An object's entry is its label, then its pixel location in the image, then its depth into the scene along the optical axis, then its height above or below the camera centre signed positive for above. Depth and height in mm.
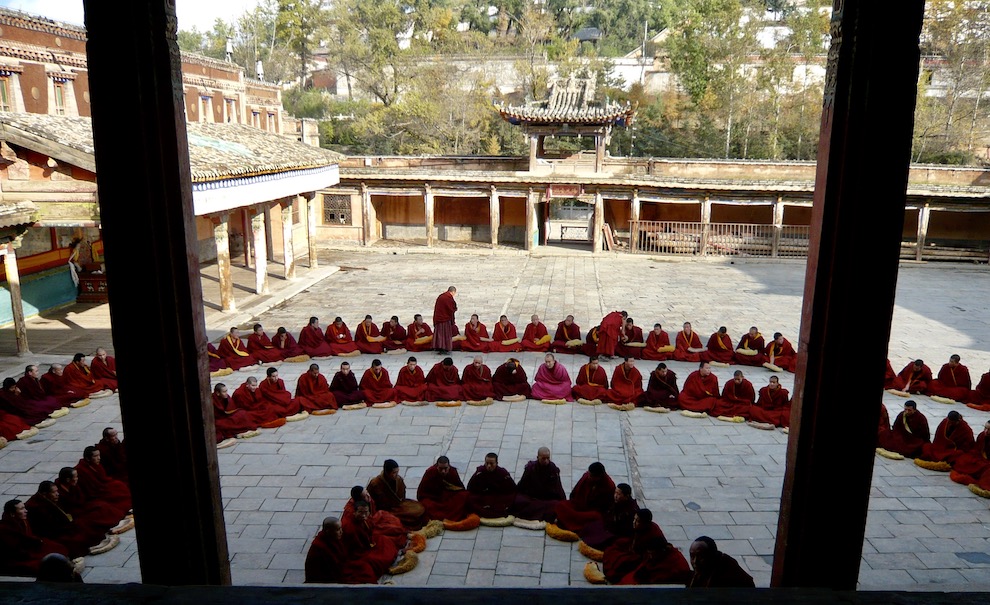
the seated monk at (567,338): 14039 -3481
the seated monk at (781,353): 12977 -3452
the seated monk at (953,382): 11250 -3466
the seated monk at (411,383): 11172 -3514
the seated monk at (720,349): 13375 -3476
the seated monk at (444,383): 11188 -3512
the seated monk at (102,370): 11672 -3463
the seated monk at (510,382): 11352 -3517
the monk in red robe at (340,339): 13930 -3499
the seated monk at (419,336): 14133 -3457
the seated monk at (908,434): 9195 -3515
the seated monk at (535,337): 14148 -3467
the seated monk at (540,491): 7504 -3556
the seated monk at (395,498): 7312 -3538
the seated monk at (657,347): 13562 -3480
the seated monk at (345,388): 11078 -3563
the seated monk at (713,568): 5344 -3082
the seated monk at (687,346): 13480 -3475
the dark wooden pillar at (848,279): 2619 -436
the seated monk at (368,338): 14086 -3493
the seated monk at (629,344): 13641 -3448
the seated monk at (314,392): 10789 -3544
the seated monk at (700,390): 10781 -3449
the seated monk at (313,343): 13828 -3521
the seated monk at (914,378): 11617 -3475
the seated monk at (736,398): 10555 -3518
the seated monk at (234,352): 12992 -3511
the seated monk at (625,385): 11076 -3486
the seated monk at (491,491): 7570 -3553
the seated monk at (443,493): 7503 -3558
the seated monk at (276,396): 10469 -3481
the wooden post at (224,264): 16359 -2371
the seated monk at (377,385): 11133 -3528
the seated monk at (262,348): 13328 -3522
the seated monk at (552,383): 11320 -3511
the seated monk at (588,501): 7227 -3497
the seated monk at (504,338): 14117 -3504
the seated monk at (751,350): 13266 -3470
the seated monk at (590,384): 11242 -3536
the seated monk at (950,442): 8820 -3452
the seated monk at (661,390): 10938 -3508
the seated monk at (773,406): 10203 -3521
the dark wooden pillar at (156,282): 2654 -474
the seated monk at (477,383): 11219 -3501
